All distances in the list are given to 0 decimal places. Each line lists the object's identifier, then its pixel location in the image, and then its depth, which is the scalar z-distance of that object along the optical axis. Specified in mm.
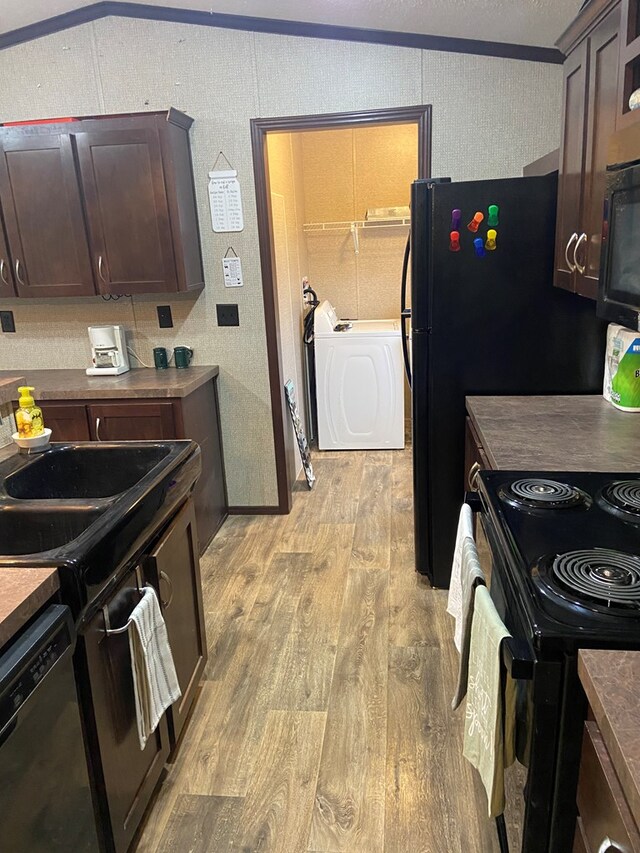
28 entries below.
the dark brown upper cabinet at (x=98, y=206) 2924
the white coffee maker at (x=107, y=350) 3260
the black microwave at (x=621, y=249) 1399
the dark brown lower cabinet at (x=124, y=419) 2936
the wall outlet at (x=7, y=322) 3568
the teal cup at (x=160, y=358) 3375
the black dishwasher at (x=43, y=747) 1031
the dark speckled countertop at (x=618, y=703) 772
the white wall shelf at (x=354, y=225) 5027
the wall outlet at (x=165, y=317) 3416
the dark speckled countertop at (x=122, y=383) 2915
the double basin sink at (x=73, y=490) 1492
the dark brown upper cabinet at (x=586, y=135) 1709
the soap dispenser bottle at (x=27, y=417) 1852
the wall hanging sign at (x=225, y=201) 3234
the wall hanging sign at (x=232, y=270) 3344
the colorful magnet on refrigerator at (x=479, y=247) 2428
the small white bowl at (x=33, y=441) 1866
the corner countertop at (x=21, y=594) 1070
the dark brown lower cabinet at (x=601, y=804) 795
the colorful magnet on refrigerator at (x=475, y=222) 2393
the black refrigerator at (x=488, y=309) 2395
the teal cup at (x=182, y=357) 3392
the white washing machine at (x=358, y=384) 4543
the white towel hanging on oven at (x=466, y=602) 1400
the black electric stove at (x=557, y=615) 1036
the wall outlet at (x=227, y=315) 3402
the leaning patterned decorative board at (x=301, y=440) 4000
